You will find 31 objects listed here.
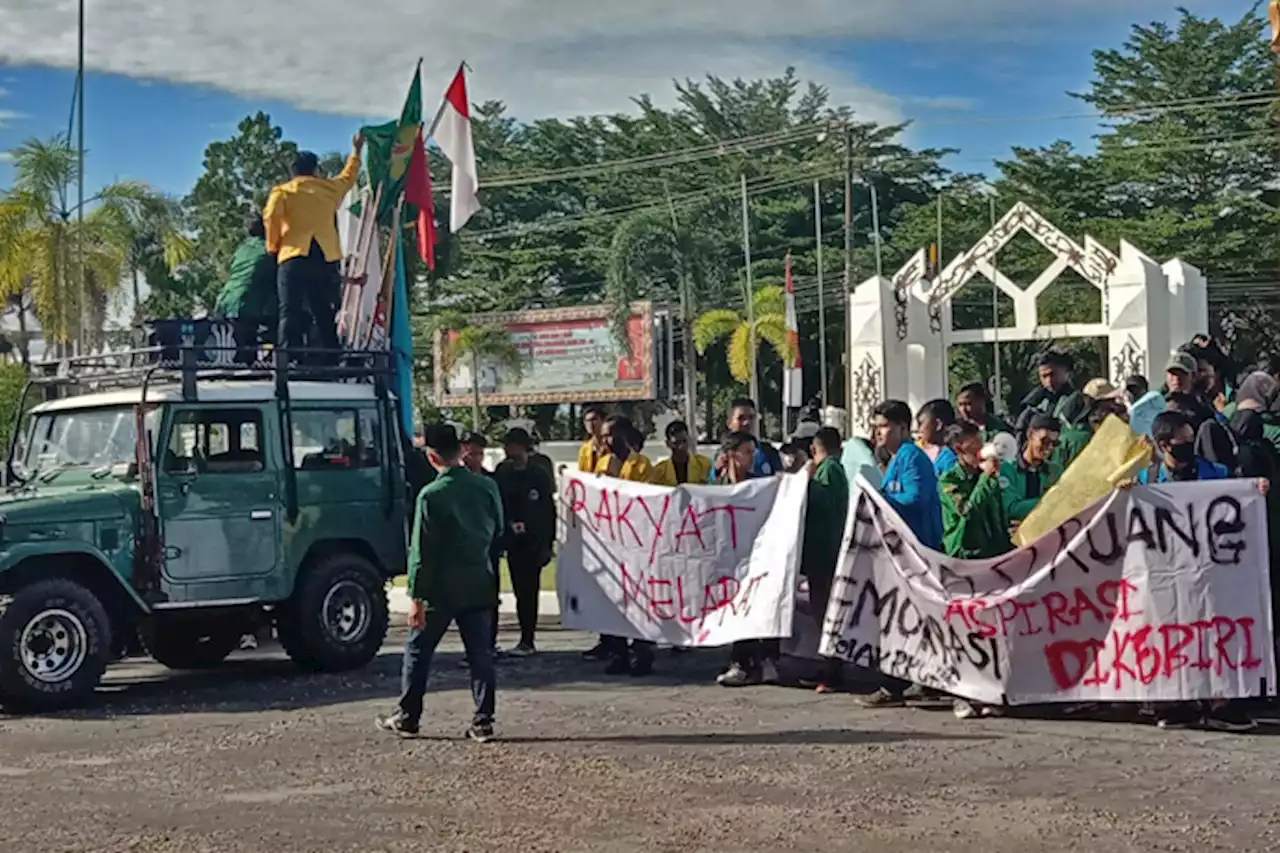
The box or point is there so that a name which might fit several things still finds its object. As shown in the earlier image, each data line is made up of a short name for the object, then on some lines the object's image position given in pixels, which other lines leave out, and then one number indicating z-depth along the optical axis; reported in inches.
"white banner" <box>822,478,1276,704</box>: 344.5
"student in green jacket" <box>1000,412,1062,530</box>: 400.5
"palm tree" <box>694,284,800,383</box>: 1887.3
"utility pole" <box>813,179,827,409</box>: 2066.1
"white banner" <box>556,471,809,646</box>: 428.5
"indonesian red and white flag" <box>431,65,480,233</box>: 668.1
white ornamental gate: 1193.4
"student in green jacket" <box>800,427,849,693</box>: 423.8
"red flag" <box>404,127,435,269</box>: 619.8
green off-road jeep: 415.2
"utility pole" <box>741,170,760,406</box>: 1833.2
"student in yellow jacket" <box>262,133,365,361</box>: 518.9
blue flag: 553.6
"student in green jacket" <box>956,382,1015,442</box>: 440.8
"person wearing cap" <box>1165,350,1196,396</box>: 464.4
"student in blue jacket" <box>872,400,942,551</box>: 390.9
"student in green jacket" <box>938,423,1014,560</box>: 376.8
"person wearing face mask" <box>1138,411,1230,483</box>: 358.6
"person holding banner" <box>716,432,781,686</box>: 432.5
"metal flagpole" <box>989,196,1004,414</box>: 1316.4
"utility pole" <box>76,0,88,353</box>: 1075.9
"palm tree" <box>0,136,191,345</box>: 1172.5
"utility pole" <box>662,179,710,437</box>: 1905.1
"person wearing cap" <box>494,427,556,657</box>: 501.7
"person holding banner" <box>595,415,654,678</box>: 465.7
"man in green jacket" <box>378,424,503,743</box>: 352.8
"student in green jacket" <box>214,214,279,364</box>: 527.2
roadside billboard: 1990.7
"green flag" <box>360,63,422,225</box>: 597.3
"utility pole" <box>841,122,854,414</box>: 1622.8
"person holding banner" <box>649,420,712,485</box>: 474.0
